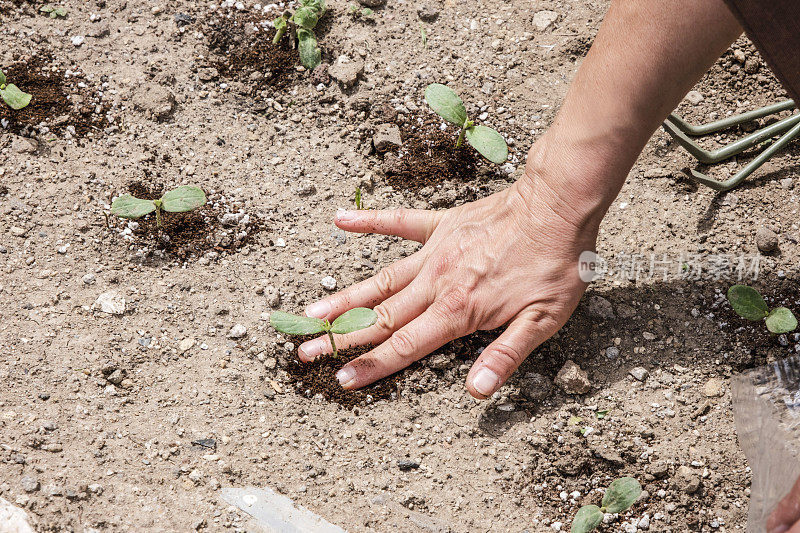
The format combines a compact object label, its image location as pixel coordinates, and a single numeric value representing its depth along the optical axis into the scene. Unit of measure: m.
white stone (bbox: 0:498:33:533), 3.06
